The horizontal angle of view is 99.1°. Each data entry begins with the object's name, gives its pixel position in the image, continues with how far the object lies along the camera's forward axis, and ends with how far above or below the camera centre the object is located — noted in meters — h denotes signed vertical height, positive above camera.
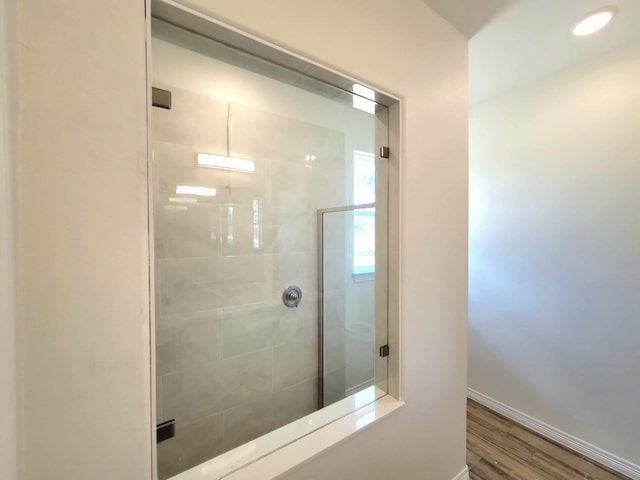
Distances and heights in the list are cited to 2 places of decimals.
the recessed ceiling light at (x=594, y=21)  1.37 +1.12
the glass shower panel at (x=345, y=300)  1.60 -0.44
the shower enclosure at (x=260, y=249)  1.37 -0.07
